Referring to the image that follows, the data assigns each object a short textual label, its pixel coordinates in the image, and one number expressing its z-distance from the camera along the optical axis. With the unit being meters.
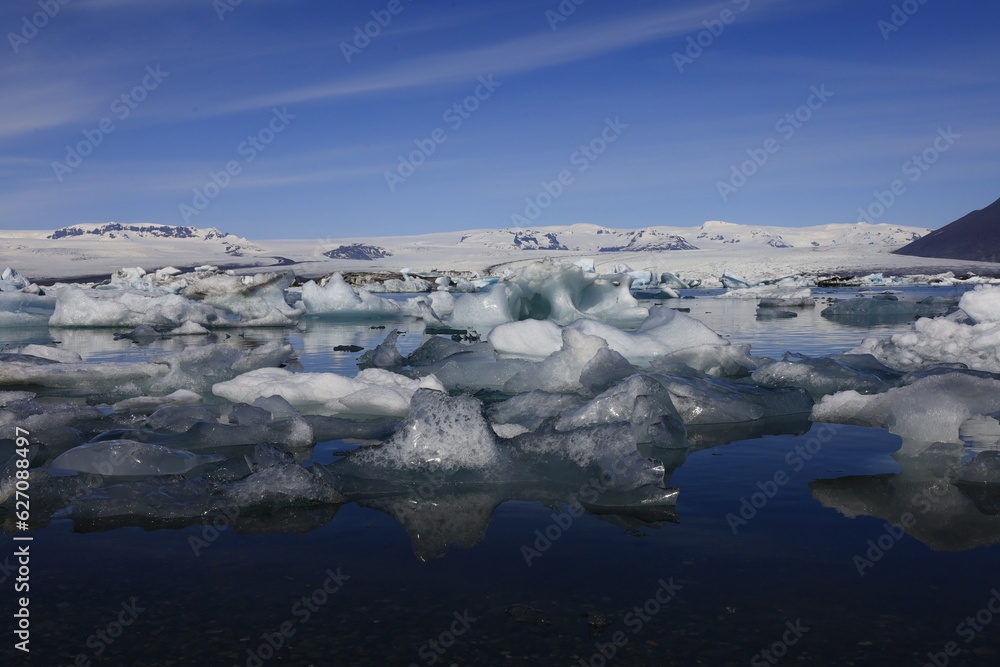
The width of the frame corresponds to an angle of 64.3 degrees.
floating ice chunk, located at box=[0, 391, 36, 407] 4.83
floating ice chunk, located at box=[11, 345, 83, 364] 7.01
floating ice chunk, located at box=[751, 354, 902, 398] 5.18
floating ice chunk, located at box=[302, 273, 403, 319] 15.95
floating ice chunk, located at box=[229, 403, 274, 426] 4.06
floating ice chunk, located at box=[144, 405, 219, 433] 3.97
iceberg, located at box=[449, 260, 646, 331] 11.89
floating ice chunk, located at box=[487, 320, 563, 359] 7.67
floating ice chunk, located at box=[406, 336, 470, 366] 6.96
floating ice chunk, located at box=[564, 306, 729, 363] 7.09
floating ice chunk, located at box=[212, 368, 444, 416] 4.62
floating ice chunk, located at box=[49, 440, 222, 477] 3.14
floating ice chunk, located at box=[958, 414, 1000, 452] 3.54
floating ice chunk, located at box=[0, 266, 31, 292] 22.02
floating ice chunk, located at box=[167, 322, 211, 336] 11.85
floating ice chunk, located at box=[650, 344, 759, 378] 5.98
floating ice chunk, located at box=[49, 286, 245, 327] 12.84
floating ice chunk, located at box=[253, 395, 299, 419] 4.54
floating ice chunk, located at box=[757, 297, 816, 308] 18.92
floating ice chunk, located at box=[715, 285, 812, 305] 18.98
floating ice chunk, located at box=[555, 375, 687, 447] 3.68
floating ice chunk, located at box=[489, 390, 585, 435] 4.23
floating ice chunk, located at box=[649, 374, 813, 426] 4.32
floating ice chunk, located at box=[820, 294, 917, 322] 14.73
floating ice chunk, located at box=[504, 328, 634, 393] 5.54
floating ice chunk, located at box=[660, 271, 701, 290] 32.28
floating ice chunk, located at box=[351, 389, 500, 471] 3.12
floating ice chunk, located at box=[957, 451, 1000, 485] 2.97
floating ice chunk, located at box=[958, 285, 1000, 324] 8.02
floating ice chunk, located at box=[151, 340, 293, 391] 5.80
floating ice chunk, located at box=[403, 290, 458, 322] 15.53
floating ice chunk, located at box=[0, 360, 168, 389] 5.86
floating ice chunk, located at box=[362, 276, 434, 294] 32.81
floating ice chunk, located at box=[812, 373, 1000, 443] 3.57
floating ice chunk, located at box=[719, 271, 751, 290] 34.78
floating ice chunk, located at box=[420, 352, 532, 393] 5.73
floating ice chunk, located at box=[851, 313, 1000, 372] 6.27
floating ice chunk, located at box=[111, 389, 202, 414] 4.75
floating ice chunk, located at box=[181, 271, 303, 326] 14.77
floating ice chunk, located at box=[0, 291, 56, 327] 13.95
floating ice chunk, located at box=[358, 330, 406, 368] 6.54
